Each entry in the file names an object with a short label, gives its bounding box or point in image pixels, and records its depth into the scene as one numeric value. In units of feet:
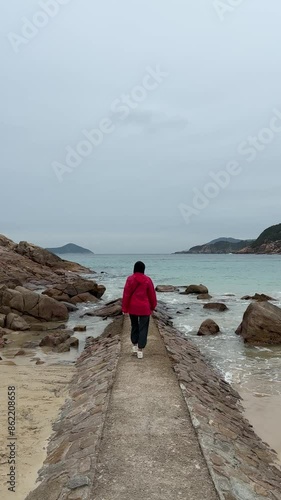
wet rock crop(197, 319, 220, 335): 56.18
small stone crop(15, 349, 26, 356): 41.82
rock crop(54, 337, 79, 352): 44.14
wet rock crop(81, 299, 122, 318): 70.08
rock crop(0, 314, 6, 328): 56.56
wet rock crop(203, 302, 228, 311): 81.40
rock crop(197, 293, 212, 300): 104.12
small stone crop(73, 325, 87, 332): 57.52
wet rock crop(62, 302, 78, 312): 77.38
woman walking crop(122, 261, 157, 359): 28.53
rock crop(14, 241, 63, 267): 156.56
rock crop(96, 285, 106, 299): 100.68
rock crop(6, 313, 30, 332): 56.03
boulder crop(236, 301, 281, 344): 49.90
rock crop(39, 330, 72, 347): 45.99
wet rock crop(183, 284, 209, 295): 115.76
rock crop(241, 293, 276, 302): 97.84
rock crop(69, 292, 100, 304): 90.83
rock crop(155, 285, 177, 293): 129.80
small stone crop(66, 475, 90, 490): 14.11
